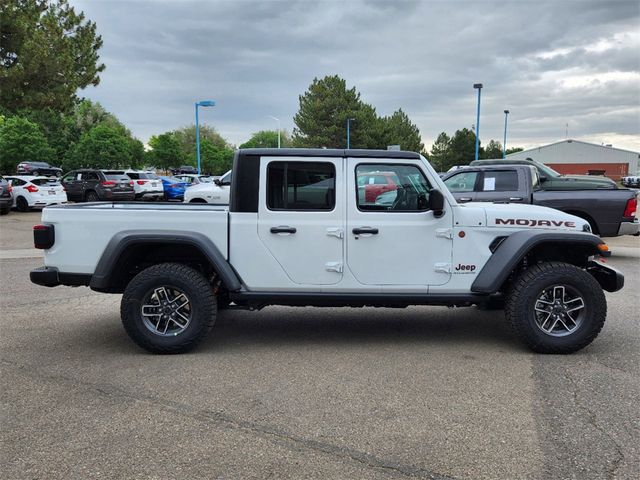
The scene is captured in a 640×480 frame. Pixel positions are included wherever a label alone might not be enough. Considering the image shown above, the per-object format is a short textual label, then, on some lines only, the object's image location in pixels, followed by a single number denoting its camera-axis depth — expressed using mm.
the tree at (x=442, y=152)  76612
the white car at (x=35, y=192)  20562
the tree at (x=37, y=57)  21359
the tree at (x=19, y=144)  49281
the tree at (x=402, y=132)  62656
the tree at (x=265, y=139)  116669
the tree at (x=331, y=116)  54188
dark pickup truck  10016
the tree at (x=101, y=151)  48906
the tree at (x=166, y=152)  70812
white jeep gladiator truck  4828
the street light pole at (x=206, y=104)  31188
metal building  95625
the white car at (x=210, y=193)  16656
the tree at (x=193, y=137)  94462
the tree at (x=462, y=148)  73438
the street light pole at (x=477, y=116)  31255
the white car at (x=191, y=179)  28544
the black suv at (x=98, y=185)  23016
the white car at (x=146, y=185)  24391
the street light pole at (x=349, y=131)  50138
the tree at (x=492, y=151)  83281
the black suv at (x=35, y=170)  34222
